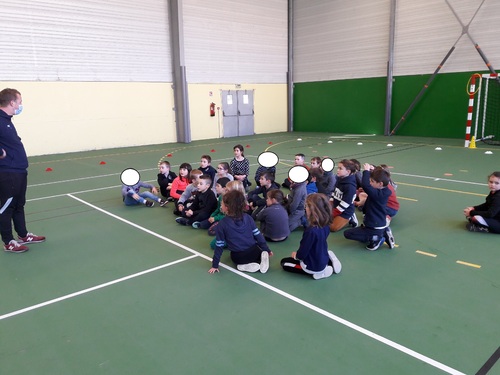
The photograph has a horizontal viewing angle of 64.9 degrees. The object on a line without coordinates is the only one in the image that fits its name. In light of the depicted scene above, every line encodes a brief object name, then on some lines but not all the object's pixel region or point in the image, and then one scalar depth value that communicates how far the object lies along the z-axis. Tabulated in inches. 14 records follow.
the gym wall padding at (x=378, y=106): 631.2
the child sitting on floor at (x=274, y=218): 196.4
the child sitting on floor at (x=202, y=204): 227.5
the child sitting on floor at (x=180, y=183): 275.4
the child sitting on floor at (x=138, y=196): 278.2
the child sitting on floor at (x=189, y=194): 244.6
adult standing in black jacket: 180.2
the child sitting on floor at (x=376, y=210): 182.5
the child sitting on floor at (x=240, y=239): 160.6
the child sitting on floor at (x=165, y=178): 294.8
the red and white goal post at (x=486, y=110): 578.2
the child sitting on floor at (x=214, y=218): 223.9
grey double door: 765.3
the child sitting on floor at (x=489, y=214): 198.2
